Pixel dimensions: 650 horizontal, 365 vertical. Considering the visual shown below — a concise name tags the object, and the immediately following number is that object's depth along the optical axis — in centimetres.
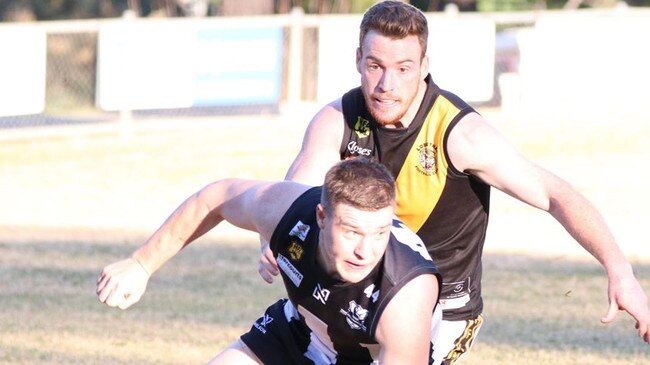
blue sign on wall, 3350
